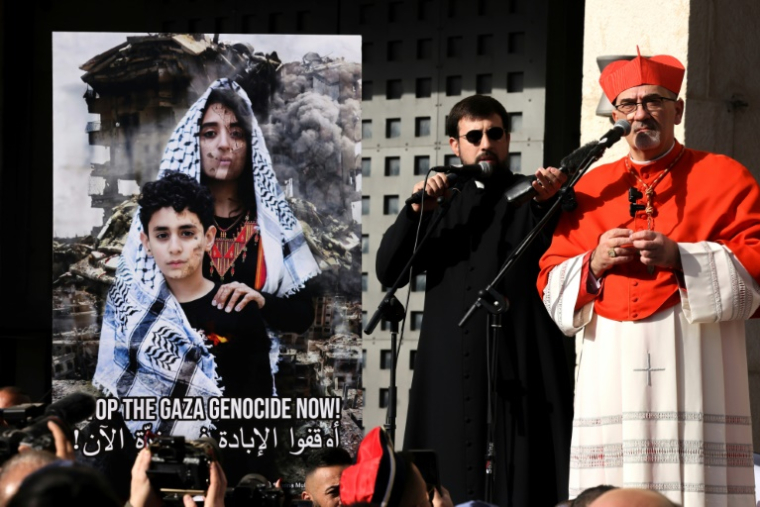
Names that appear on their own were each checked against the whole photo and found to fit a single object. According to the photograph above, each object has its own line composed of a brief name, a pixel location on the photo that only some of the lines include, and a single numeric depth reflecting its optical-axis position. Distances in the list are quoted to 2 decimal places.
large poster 11.91
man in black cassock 9.45
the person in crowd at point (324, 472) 9.52
